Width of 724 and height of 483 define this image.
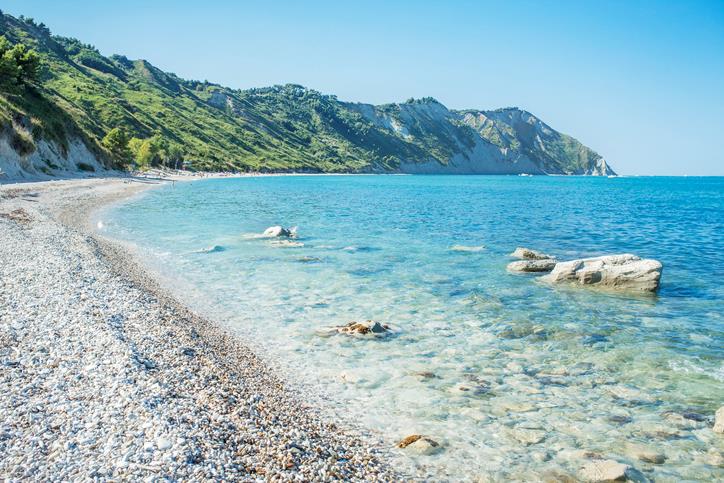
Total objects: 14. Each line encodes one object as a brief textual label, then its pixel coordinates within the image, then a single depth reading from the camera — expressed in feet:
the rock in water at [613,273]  71.51
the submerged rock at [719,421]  32.14
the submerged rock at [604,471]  26.53
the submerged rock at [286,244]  105.70
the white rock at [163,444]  24.64
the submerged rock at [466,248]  106.22
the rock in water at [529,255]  94.38
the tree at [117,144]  339.77
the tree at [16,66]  246.27
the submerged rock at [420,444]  29.31
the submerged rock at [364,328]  50.34
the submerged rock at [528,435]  30.83
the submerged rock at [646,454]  28.91
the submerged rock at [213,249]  95.96
